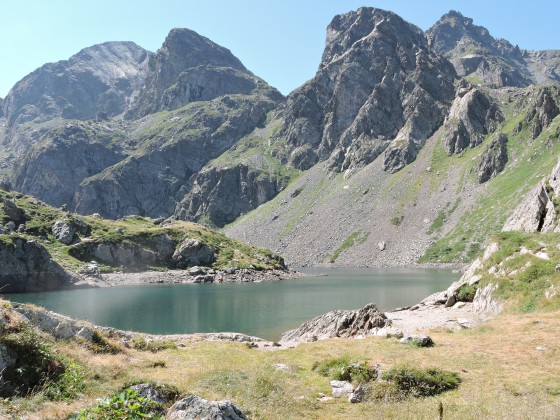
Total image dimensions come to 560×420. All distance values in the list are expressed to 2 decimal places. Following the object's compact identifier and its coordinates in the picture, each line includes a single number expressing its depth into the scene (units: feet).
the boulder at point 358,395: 52.87
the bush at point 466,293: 147.78
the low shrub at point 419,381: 53.21
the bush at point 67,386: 45.38
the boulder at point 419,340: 84.53
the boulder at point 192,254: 475.39
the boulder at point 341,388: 56.70
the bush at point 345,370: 60.08
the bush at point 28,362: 46.79
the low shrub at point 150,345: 88.63
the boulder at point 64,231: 435.53
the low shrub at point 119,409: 30.78
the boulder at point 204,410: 36.22
